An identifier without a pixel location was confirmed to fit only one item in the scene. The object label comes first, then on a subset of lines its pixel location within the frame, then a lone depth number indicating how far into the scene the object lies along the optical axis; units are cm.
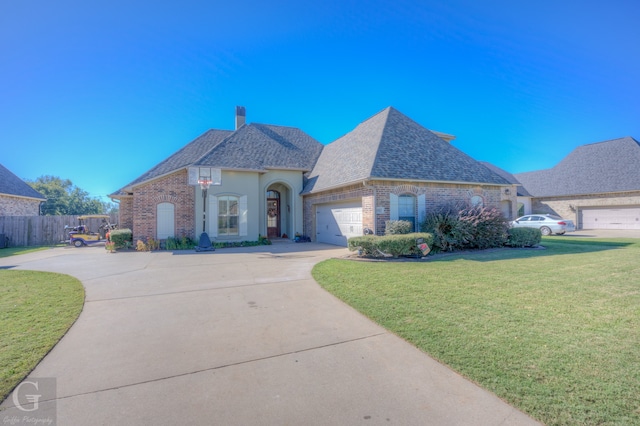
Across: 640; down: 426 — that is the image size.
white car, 1955
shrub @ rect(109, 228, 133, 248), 1396
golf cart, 1683
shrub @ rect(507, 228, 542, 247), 1227
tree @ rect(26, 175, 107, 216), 4266
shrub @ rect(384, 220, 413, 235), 1121
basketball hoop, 1359
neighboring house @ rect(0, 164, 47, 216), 2003
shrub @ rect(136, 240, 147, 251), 1371
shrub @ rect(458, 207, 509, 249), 1152
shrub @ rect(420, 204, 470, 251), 1137
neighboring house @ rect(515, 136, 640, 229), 2195
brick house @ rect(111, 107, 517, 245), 1252
